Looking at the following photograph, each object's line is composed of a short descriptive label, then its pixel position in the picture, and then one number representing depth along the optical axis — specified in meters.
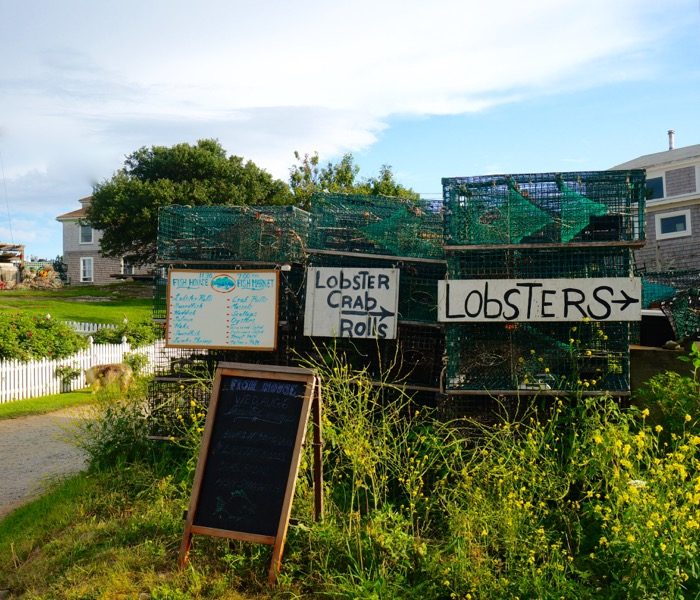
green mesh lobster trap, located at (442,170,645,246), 6.16
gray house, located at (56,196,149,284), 50.09
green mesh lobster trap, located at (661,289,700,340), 7.11
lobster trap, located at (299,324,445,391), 6.56
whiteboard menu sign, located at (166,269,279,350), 6.75
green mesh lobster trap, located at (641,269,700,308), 7.33
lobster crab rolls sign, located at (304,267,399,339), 6.46
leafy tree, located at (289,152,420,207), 27.06
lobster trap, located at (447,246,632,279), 6.12
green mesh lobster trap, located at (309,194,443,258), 6.76
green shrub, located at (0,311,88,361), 16.31
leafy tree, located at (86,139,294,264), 38.47
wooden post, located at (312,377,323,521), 4.80
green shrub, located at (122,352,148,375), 17.73
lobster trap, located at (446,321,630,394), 5.98
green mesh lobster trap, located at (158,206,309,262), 7.07
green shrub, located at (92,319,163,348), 20.94
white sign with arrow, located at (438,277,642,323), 5.91
